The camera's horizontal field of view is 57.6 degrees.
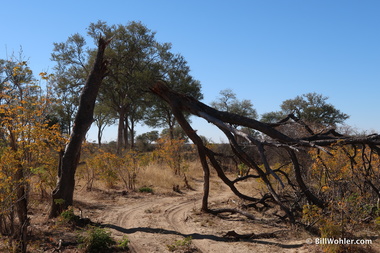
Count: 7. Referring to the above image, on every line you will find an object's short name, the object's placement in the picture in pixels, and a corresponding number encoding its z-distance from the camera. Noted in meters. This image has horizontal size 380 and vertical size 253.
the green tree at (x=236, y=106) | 30.36
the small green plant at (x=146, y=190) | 10.98
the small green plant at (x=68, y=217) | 6.11
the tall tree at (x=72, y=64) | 21.53
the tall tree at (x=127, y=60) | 20.83
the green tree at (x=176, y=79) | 23.27
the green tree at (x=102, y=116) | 24.58
